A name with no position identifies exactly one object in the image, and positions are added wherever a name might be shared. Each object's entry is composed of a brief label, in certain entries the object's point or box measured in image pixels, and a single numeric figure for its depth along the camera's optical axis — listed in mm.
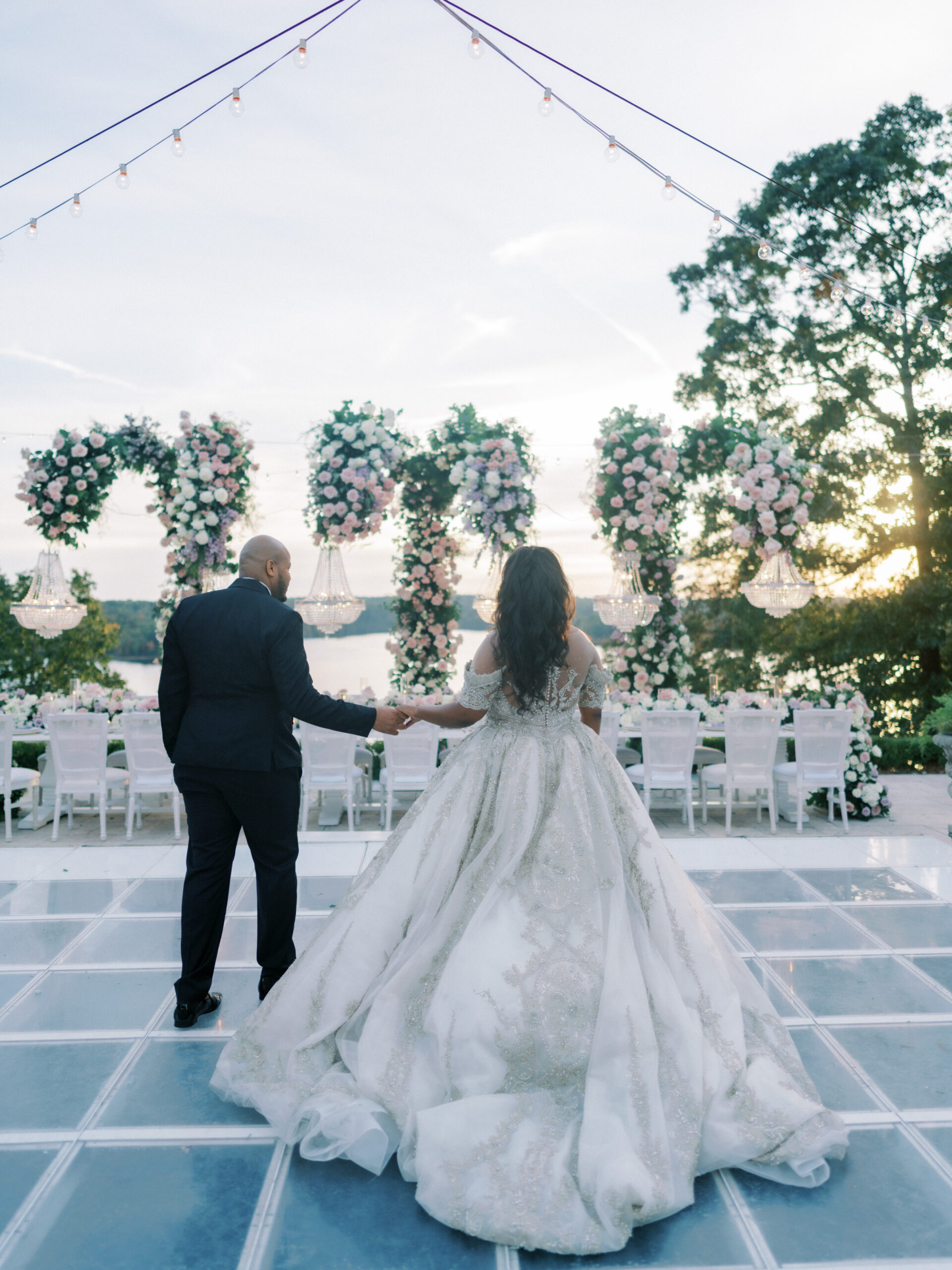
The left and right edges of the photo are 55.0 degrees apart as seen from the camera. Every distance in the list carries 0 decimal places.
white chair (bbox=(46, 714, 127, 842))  6410
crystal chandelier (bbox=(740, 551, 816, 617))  7227
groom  2898
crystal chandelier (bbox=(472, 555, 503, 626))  7234
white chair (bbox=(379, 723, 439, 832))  6539
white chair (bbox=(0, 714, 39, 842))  6352
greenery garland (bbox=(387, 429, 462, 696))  7777
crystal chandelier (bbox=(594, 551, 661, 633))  7332
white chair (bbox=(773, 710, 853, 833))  6715
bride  2031
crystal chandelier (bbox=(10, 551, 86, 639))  6805
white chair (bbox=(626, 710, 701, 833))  6707
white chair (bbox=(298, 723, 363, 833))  6562
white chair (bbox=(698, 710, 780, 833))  6648
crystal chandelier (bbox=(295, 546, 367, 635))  6945
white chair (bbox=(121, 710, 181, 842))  6445
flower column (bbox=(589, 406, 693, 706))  7023
